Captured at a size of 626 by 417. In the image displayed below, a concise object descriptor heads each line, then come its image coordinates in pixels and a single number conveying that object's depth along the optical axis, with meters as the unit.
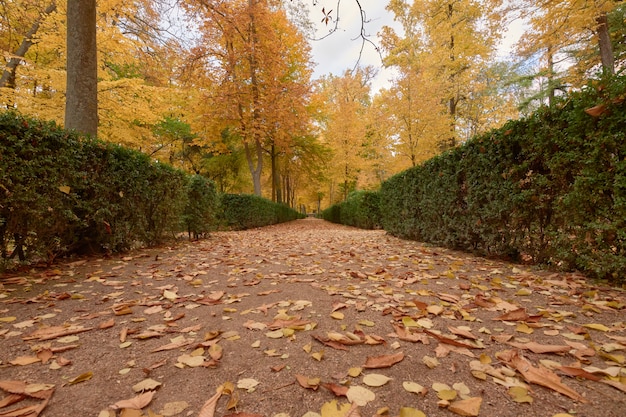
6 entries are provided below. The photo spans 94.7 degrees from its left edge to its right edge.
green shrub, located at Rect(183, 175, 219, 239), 6.76
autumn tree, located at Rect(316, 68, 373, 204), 18.31
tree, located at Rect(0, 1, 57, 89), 8.14
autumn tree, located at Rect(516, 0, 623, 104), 6.75
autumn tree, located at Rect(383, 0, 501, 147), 11.90
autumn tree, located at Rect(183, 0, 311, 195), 12.22
